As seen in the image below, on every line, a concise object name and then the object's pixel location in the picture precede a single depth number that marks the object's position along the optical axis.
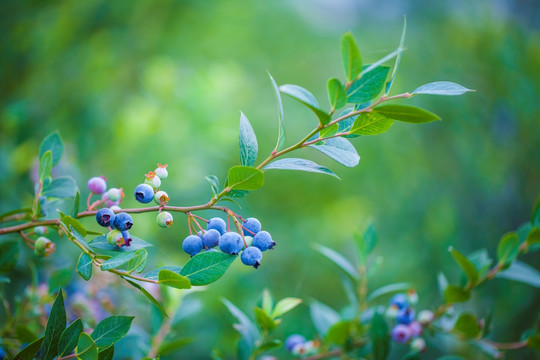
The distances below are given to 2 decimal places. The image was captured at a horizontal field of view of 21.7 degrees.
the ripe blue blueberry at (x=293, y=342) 0.91
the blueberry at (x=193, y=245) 0.79
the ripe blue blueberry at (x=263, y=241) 0.79
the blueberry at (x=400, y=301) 0.93
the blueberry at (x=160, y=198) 0.79
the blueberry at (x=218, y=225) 0.80
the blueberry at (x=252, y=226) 0.80
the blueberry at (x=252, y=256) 0.78
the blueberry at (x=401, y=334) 0.91
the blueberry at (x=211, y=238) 0.79
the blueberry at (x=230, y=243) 0.78
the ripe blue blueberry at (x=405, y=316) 0.92
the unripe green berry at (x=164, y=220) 0.79
